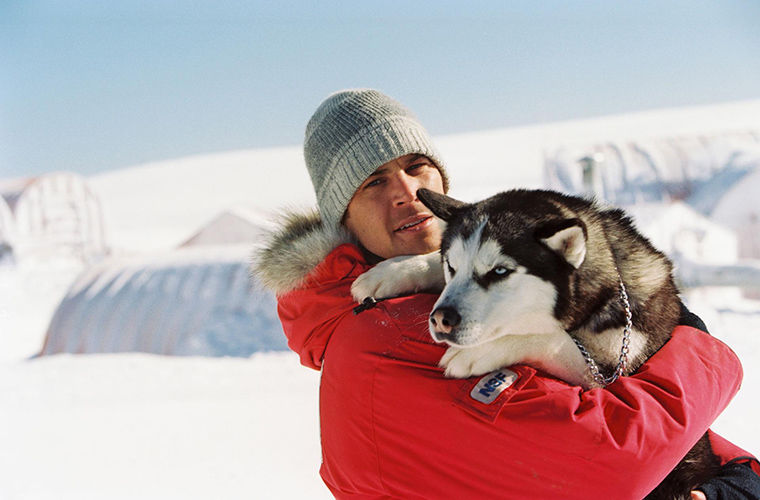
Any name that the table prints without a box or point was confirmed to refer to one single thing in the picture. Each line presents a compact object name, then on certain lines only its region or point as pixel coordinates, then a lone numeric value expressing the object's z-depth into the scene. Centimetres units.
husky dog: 160
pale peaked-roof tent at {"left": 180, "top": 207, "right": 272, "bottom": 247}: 1170
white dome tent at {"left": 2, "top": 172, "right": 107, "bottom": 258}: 1338
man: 133
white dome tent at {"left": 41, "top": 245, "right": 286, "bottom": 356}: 762
